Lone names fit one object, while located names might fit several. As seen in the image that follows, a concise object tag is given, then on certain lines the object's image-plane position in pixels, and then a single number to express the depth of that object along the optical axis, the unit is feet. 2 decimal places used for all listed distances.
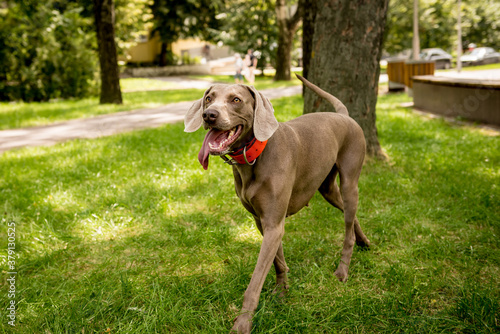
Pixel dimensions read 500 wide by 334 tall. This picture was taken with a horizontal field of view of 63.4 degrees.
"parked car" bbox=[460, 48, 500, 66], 103.55
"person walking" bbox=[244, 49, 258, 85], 68.85
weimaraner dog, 8.20
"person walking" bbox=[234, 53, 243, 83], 65.67
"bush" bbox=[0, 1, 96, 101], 49.75
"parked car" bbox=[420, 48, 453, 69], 105.29
